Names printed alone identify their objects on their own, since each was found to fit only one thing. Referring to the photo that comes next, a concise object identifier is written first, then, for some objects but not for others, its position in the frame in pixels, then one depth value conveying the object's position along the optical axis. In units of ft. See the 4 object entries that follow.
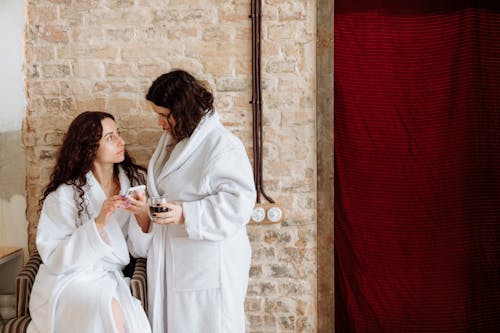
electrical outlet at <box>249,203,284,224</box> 9.11
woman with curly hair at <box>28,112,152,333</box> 7.22
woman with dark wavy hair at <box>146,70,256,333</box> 7.57
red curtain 9.68
